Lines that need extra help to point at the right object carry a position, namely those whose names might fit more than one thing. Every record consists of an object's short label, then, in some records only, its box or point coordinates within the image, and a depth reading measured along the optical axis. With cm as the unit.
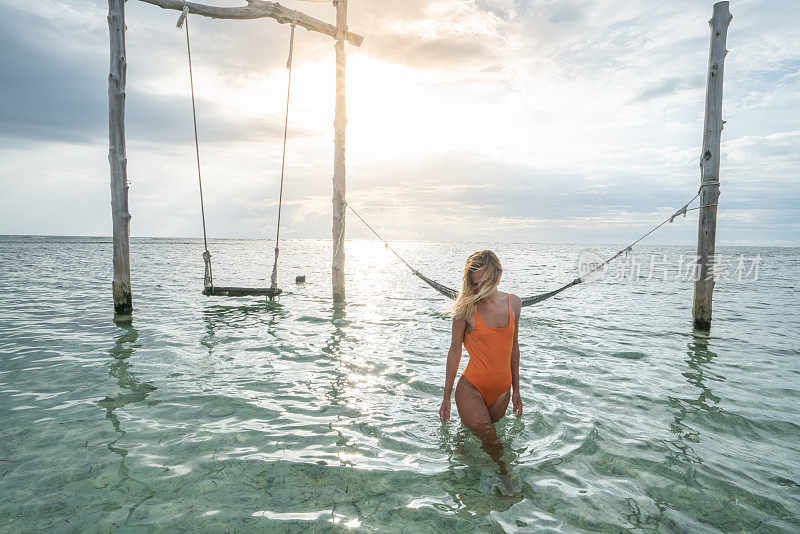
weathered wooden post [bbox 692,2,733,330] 924
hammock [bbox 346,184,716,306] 892
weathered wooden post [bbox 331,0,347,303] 1202
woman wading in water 411
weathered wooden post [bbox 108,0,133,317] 988
